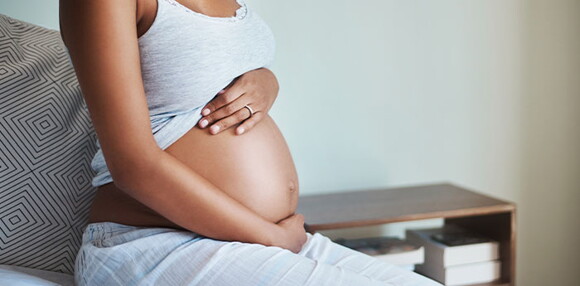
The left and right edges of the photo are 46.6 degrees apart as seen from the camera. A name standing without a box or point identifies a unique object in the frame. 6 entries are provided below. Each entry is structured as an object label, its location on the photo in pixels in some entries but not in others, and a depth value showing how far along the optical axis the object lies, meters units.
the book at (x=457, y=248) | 1.67
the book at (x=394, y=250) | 1.65
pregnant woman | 0.89
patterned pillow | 1.21
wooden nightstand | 1.56
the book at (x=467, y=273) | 1.68
